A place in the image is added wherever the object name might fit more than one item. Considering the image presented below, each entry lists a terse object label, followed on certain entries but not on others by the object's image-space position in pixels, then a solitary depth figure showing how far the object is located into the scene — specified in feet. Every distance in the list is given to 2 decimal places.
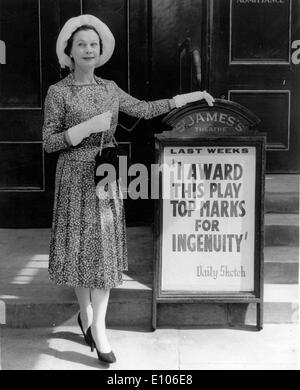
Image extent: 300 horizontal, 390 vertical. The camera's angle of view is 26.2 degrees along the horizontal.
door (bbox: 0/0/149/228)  18.08
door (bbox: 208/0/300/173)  18.19
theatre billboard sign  12.83
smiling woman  11.71
